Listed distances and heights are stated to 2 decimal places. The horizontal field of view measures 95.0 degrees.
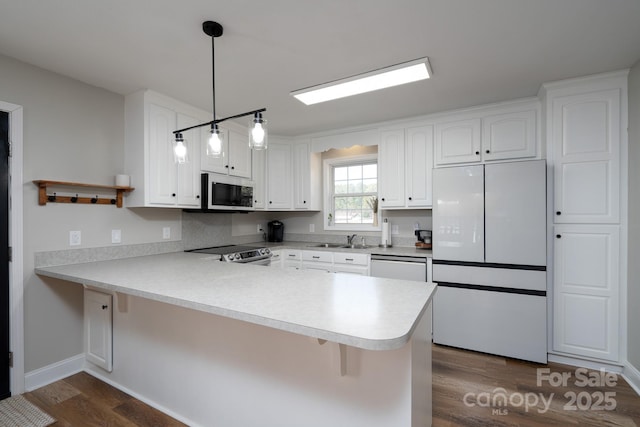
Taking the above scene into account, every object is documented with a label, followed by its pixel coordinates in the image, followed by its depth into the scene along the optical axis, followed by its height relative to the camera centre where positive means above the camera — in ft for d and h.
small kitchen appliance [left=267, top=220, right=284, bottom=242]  14.42 -0.87
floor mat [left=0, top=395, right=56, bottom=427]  5.94 -4.25
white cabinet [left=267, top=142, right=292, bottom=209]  13.26 +1.68
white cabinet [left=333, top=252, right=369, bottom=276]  10.76 -1.91
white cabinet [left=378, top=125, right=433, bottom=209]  10.66 +1.70
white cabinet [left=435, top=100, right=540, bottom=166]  9.27 +2.59
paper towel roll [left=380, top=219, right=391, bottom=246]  12.03 -0.89
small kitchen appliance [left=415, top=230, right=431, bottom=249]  11.03 -1.01
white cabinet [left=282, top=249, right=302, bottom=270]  12.23 -1.93
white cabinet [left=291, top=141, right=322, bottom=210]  13.32 +1.66
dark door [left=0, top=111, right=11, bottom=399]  6.61 -0.92
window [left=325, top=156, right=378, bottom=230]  13.35 +0.94
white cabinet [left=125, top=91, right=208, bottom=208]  8.50 +1.83
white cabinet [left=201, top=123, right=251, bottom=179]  10.50 +2.15
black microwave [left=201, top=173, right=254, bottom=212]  10.04 +0.70
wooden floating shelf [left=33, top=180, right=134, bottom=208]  7.11 +0.43
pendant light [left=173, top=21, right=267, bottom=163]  5.38 +1.50
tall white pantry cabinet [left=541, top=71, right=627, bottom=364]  7.73 +0.06
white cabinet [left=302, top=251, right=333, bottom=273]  11.59 -1.94
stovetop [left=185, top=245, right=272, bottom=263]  9.71 -1.39
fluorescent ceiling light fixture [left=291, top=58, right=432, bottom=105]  7.13 +3.48
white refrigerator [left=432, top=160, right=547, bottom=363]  8.24 -1.37
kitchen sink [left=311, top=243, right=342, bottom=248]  12.97 -1.49
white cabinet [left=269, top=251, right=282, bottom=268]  11.96 -1.92
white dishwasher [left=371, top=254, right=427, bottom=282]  9.71 -1.86
